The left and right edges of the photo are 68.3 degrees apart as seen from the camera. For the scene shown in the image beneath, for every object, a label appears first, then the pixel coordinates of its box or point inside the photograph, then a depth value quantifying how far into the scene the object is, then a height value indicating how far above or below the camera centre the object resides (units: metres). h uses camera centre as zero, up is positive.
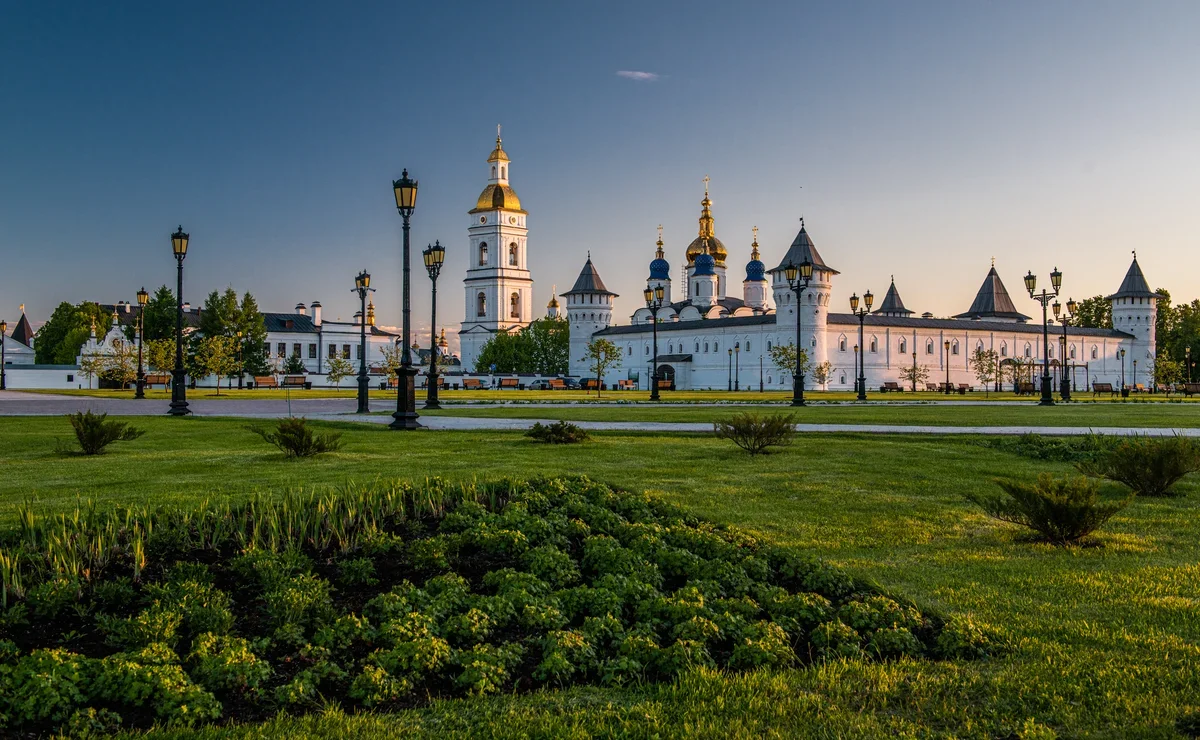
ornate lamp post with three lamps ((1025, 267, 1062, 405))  35.34 +3.80
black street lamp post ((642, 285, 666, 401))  40.00 +4.00
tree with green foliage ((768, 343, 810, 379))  70.88 +2.02
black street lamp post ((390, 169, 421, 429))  17.62 +0.37
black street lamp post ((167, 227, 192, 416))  23.56 +1.55
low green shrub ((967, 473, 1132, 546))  6.77 -0.99
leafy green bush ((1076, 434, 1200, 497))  9.21 -0.87
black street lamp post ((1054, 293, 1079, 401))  42.01 -0.29
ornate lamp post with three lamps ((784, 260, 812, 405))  33.66 +4.05
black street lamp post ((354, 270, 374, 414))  25.25 +0.88
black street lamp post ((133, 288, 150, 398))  41.53 +0.72
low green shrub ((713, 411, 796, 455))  12.58 -0.71
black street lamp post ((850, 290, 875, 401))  40.09 +3.58
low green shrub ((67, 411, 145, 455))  12.12 -0.70
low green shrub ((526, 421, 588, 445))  14.16 -0.84
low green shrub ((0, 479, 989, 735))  4.10 -1.30
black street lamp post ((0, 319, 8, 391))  58.91 +2.08
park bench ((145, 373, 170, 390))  65.86 +0.25
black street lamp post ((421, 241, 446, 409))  26.16 +3.75
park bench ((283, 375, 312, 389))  73.99 +0.02
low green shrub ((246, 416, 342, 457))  11.61 -0.76
